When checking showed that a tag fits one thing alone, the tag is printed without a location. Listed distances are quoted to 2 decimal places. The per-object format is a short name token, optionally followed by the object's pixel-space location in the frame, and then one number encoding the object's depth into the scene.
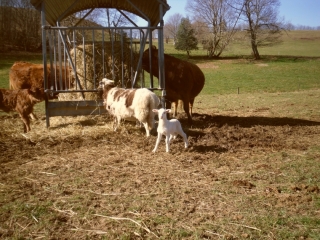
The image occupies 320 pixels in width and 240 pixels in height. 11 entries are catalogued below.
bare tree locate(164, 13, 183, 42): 80.41
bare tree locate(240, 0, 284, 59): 53.38
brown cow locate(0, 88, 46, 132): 8.80
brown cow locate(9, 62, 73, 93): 11.01
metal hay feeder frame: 8.68
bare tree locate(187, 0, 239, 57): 53.38
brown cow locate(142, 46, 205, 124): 10.02
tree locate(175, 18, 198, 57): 51.88
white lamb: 6.50
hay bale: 9.73
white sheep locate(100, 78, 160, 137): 7.52
